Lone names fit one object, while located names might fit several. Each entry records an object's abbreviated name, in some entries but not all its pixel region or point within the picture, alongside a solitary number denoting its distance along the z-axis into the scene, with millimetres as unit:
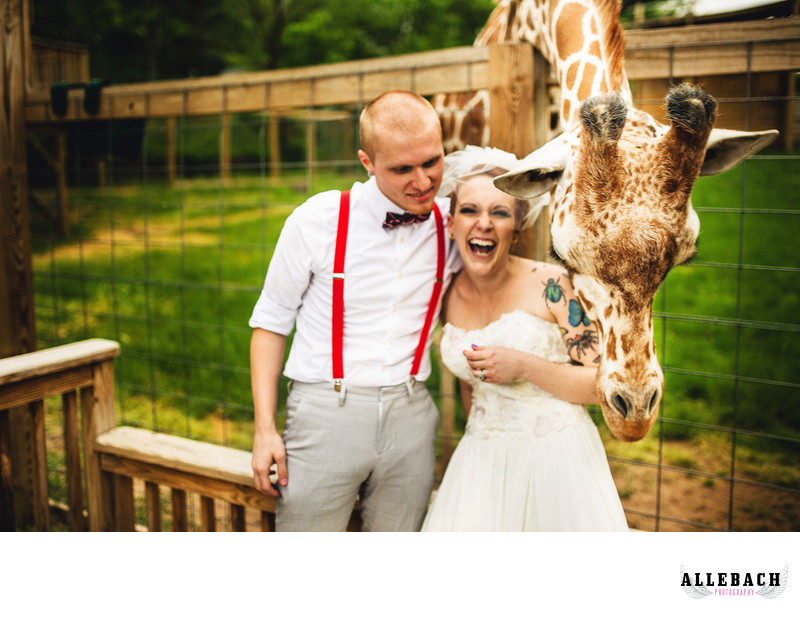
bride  1709
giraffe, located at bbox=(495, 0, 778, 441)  1317
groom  1796
